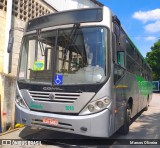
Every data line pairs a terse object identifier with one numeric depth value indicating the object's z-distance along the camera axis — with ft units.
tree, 80.13
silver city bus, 9.77
